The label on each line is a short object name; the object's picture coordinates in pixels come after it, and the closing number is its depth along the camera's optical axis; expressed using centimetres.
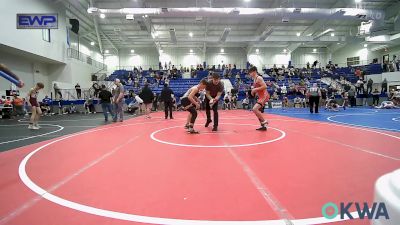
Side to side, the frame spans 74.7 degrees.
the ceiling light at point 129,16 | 2153
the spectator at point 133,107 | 1777
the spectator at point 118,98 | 1077
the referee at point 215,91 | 741
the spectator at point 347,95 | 2125
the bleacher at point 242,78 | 2623
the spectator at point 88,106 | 2047
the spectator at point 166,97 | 1235
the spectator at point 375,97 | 2208
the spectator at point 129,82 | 2816
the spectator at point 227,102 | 2262
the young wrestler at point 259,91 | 728
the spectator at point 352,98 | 2096
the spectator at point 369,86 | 2518
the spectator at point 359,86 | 2577
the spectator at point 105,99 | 1138
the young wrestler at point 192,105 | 700
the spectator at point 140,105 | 1622
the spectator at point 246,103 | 2208
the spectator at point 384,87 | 2631
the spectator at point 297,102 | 2324
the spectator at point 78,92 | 2372
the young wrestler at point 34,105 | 892
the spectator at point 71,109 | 2087
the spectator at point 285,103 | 2367
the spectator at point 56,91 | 2240
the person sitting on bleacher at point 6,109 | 1574
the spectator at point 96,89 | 2353
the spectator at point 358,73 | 2971
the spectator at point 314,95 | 1400
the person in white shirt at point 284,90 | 2462
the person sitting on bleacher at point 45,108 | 1936
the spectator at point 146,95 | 1243
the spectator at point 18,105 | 1750
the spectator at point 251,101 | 1941
